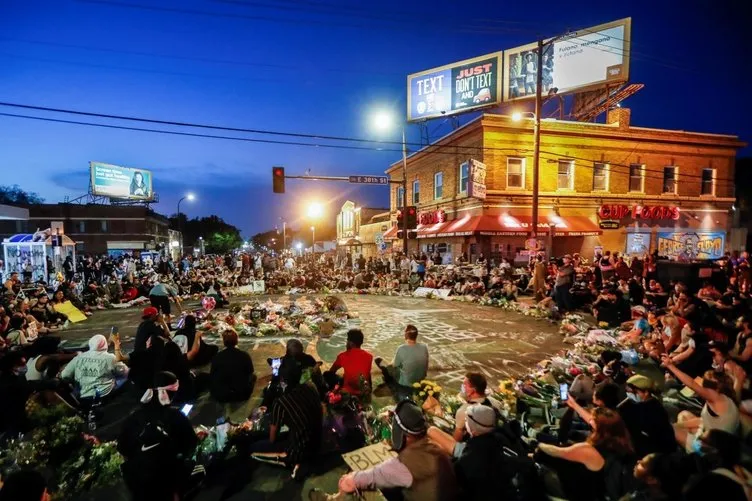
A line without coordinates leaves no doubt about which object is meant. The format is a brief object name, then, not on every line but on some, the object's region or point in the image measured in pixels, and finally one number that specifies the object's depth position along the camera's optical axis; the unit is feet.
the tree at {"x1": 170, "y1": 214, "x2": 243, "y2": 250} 330.34
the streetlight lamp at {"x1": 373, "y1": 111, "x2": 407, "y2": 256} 71.31
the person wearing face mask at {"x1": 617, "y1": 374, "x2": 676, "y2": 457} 13.67
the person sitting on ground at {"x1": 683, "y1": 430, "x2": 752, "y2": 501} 8.39
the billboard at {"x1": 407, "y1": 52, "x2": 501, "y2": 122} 91.04
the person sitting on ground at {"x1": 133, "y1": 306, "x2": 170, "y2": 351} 25.05
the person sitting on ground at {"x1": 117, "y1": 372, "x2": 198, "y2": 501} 11.97
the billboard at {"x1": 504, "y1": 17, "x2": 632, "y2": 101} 79.25
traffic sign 72.70
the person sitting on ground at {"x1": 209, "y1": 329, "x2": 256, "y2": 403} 21.45
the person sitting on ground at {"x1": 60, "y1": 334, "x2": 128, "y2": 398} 20.66
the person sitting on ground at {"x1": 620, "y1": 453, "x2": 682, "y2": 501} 9.91
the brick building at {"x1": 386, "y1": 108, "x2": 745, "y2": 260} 76.48
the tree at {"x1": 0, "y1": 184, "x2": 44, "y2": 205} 309.92
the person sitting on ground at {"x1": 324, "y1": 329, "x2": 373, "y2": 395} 21.50
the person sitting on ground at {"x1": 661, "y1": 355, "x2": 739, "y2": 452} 14.05
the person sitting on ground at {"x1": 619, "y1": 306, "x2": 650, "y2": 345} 32.27
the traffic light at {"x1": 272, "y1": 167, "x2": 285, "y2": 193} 69.46
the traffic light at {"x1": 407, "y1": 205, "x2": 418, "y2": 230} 71.87
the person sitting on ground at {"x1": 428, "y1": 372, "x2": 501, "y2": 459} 13.88
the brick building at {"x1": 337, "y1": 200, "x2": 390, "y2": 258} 139.23
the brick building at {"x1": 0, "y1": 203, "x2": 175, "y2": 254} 190.70
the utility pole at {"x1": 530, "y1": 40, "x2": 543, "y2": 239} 56.24
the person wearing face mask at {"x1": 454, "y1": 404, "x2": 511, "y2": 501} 10.71
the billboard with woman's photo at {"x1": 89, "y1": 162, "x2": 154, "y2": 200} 169.58
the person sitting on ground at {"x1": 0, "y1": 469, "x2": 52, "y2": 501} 8.75
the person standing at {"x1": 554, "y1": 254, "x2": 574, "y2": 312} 45.88
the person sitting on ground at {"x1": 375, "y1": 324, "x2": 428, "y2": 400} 22.94
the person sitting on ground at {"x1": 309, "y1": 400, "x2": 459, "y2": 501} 10.46
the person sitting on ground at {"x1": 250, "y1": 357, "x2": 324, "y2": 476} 15.08
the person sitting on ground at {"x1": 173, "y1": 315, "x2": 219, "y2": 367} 27.07
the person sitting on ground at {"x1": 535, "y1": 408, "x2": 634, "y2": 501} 11.65
